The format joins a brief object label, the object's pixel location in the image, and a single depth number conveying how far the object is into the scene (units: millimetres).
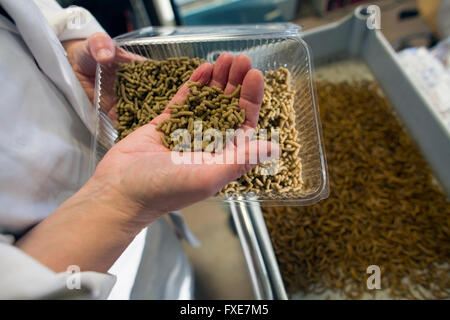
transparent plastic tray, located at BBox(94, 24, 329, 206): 277
